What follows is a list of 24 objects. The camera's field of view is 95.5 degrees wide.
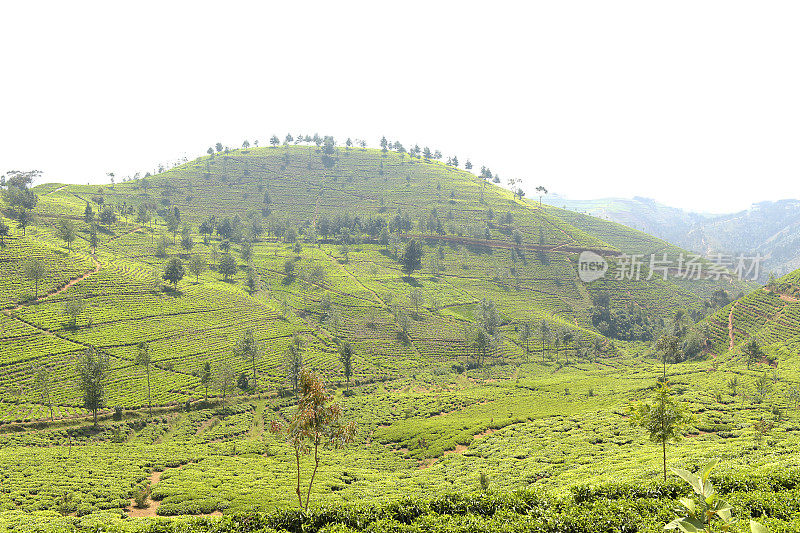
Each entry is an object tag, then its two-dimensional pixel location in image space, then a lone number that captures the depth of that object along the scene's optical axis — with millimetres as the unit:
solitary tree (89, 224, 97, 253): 128500
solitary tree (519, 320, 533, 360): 110800
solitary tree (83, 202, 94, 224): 151375
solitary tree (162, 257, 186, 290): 106562
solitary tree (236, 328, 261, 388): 78812
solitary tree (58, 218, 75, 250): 117875
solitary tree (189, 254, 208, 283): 122938
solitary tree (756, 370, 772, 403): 51791
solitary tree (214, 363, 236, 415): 67938
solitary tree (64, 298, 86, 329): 82438
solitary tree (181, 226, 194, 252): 147375
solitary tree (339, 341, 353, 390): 81688
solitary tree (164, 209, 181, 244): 169000
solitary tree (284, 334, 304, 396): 77062
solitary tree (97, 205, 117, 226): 155375
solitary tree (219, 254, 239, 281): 133000
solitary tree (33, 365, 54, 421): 59094
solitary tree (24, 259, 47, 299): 89062
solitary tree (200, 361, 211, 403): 68875
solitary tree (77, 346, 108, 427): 57028
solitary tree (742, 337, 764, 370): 71975
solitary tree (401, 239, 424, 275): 151250
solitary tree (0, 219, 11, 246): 106594
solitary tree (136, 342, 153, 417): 67188
